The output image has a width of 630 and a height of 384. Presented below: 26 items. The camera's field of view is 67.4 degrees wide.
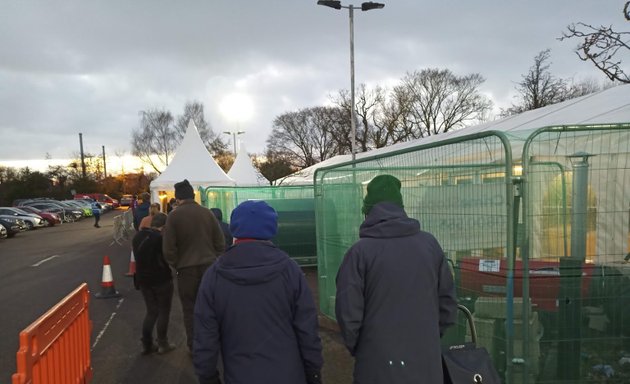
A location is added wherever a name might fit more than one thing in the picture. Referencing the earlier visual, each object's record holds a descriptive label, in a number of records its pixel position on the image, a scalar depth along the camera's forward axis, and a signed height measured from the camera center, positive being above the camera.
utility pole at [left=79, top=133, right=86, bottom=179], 68.19 +3.71
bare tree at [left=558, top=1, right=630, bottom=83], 9.12 +2.39
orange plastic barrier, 2.66 -1.10
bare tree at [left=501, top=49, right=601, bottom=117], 37.78 +6.39
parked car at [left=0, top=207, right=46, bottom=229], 28.30 -1.89
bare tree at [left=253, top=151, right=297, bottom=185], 53.69 +1.44
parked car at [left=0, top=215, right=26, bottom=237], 23.52 -1.98
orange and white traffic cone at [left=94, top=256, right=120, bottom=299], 8.88 -1.96
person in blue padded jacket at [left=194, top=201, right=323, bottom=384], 2.36 -0.72
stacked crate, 3.19 -1.18
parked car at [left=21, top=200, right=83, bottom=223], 36.53 -2.07
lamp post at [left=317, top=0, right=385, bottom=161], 20.57 +7.41
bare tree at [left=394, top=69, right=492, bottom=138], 53.00 +7.66
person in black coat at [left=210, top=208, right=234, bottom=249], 7.51 -0.82
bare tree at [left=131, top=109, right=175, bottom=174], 55.78 +4.80
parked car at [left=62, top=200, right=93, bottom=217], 41.81 -2.11
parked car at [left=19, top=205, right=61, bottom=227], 32.19 -2.08
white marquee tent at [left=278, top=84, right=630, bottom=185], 8.77 +1.24
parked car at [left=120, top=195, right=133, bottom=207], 59.62 -2.58
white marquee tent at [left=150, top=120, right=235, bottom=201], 20.09 +0.06
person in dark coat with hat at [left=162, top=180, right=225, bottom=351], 5.11 -0.74
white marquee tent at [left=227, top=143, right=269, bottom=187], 28.58 +0.40
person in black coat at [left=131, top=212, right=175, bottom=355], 5.48 -1.20
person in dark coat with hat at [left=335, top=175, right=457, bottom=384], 2.36 -0.66
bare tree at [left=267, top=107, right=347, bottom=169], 64.38 +5.84
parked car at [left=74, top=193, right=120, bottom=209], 57.49 -2.05
